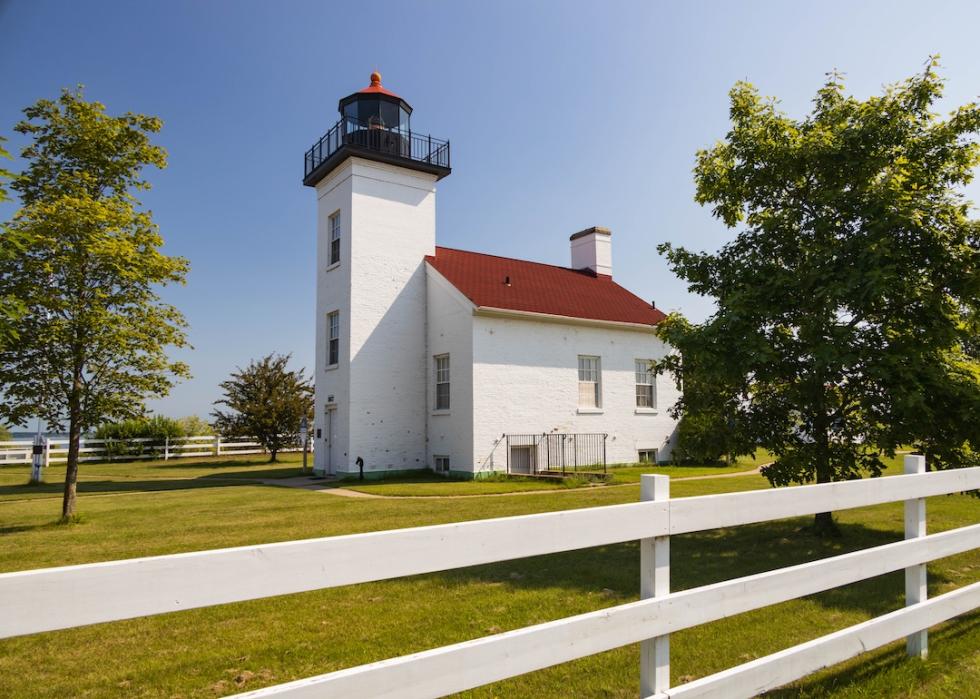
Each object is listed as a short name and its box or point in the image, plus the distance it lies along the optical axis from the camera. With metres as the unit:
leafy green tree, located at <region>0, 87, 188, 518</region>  10.01
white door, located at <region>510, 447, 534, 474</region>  19.39
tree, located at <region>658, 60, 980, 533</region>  7.06
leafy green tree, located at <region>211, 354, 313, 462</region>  27.62
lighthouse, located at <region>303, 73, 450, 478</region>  19.41
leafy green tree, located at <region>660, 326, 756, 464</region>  8.51
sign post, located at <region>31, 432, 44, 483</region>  17.91
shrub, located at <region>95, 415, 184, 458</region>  28.50
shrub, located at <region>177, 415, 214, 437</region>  33.09
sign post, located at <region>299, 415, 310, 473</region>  21.39
